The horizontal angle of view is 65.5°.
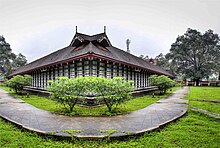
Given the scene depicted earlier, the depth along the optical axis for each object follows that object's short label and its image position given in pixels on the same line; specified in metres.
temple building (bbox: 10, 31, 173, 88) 10.85
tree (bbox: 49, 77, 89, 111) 7.62
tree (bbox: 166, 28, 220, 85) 40.72
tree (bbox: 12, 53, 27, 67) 45.78
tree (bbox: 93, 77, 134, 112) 7.71
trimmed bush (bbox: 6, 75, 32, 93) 15.78
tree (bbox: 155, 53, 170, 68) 47.55
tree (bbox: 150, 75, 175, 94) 16.62
